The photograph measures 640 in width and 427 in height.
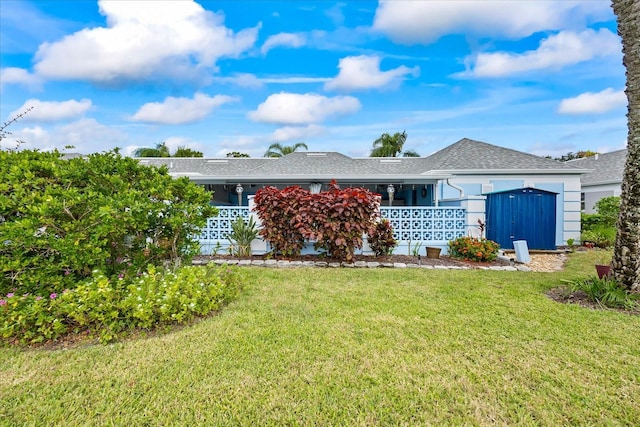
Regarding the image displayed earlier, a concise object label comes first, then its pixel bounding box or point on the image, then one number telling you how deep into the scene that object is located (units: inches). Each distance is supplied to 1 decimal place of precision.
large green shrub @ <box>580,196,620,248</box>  439.2
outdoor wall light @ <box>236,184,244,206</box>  466.0
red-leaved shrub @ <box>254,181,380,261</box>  281.4
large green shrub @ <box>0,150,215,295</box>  141.1
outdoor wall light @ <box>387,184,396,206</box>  464.8
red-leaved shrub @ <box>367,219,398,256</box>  325.4
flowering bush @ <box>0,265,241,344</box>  131.7
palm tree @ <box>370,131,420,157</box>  966.4
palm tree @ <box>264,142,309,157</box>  992.2
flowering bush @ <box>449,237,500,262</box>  315.9
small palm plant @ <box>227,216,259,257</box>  325.1
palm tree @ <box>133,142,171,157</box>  1000.2
